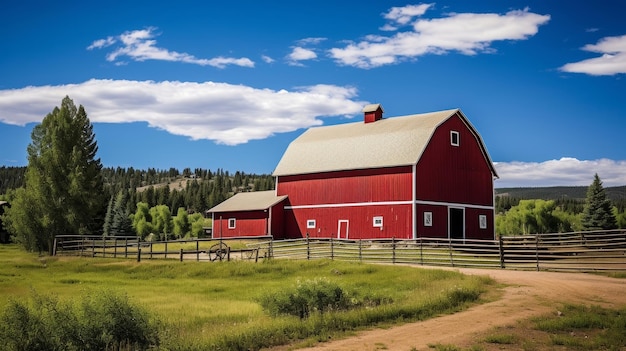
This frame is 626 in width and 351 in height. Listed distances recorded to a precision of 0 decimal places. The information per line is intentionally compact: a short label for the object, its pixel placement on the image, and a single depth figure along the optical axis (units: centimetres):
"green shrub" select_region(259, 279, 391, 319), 1611
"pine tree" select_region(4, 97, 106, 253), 5044
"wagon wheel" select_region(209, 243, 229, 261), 3372
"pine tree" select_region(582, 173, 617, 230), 6300
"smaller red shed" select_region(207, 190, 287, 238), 4738
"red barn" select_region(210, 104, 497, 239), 4006
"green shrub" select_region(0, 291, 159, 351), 1034
